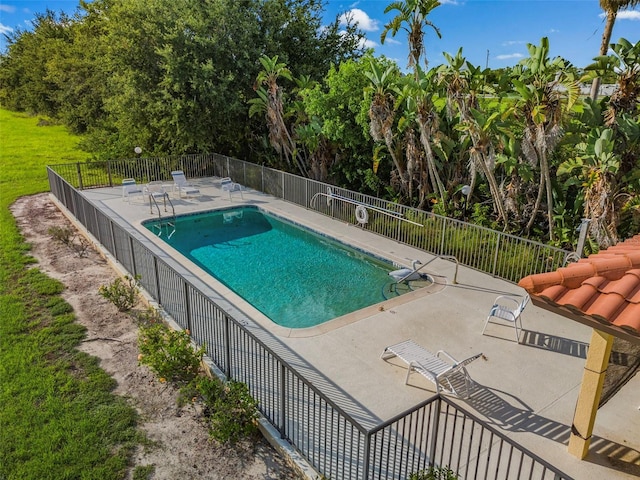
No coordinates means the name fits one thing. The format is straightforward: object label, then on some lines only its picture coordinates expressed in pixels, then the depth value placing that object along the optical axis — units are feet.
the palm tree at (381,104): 46.16
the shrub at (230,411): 18.45
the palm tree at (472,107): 38.52
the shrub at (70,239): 40.96
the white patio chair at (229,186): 59.88
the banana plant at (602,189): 33.50
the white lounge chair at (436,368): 21.45
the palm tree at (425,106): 42.11
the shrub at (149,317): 28.58
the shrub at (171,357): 22.08
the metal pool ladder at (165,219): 51.03
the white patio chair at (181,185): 60.72
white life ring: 46.73
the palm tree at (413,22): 40.60
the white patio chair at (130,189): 57.47
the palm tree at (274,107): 59.89
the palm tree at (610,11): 54.70
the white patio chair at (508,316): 26.68
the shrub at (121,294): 29.76
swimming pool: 34.53
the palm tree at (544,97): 33.76
